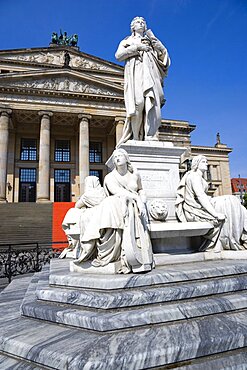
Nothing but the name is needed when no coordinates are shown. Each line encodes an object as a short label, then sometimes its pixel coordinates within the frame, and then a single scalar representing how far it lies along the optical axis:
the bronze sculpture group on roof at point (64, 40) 44.72
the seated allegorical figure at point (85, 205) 2.80
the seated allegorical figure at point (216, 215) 3.23
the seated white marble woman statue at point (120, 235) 2.42
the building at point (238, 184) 80.69
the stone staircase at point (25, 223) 16.52
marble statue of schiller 4.19
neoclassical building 28.06
